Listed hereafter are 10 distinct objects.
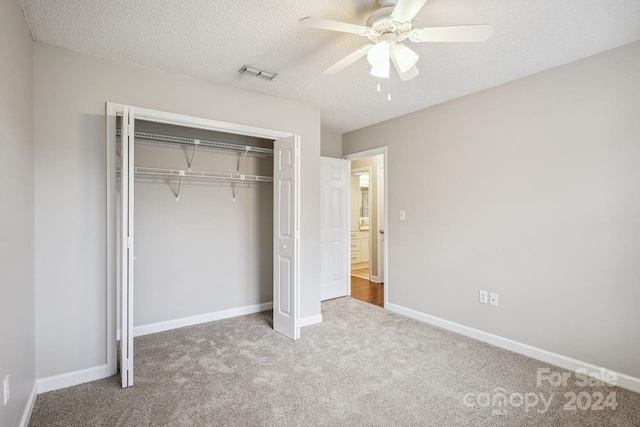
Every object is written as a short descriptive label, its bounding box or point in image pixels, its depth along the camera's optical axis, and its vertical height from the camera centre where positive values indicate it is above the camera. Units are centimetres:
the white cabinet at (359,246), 725 -79
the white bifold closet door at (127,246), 231 -24
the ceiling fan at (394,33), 166 +102
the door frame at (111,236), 254 -18
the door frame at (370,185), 591 +52
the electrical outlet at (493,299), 315 -87
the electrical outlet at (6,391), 156 -88
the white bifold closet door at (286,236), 320 -24
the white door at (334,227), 478 -22
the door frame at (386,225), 430 -17
